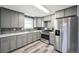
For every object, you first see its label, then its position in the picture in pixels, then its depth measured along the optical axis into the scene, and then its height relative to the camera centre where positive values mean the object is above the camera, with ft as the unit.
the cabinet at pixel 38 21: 15.56 +2.06
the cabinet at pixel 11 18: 8.00 +1.77
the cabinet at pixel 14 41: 7.16 -2.20
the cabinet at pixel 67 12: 6.90 +2.39
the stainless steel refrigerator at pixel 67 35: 6.79 -0.98
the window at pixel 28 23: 14.19 +1.61
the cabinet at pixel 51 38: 10.96 -2.19
